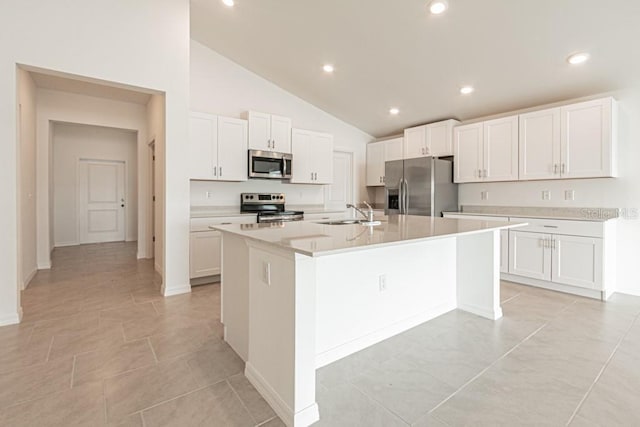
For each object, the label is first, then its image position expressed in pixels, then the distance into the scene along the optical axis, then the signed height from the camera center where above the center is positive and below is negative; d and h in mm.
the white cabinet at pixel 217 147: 3854 +824
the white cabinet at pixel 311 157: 4773 +856
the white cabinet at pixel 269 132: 4297 +1134
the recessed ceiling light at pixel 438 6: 2631 +1799
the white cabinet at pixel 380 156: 5402 +1002
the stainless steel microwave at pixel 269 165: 4281 +658
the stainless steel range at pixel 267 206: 4359 +54
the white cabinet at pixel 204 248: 3617 -474
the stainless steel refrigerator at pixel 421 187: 4375 +345
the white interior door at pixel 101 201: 6430 +186
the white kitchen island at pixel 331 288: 1401 -537
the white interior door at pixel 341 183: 5770 +523
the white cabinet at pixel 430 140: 4582 +1111
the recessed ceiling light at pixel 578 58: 2922 +1487
